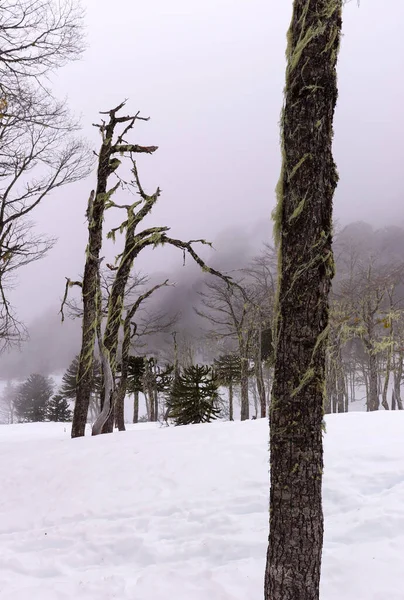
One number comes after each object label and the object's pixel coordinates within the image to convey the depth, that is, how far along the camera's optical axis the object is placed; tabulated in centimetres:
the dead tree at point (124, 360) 1240
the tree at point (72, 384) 3076
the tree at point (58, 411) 3356
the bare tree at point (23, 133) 632
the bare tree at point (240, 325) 1800
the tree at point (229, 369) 2261
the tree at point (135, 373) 2046
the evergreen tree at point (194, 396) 1340
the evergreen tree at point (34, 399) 3931
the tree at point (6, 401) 6172
